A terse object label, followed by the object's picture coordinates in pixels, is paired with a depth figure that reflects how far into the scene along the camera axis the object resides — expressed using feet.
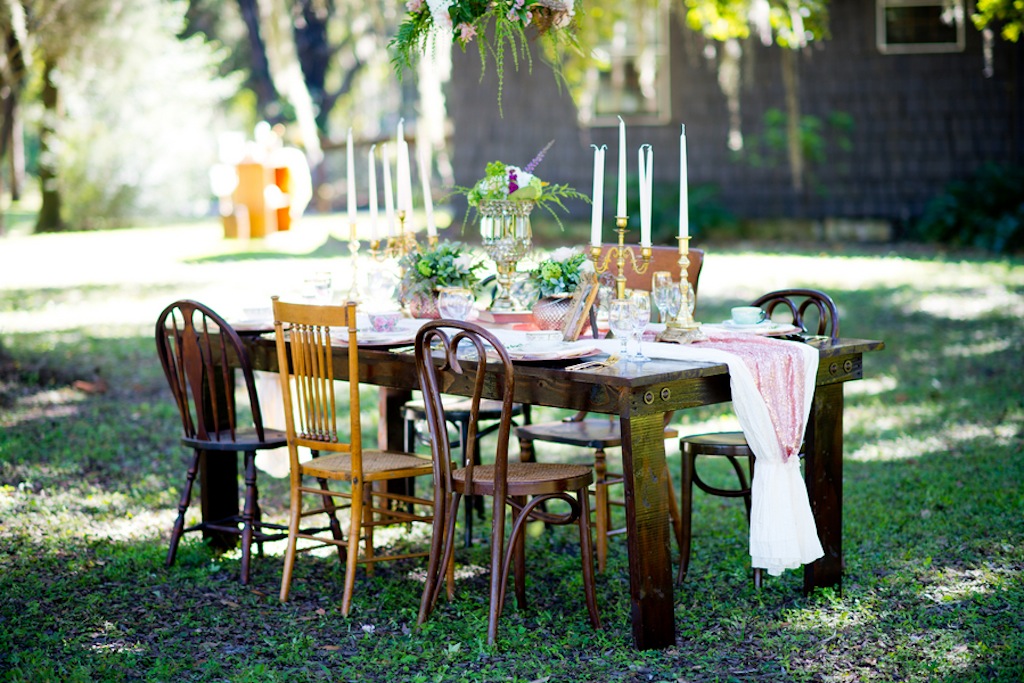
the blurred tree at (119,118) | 59.11
